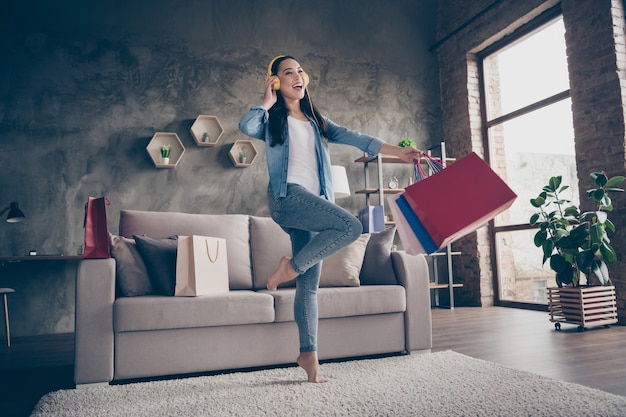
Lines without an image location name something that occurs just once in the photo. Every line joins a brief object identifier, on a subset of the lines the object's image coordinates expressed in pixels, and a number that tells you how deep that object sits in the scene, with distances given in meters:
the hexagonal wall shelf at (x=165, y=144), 4.83
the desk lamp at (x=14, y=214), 4.00
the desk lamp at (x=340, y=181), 4.59
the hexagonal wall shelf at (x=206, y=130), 5.00
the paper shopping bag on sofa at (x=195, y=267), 2.41
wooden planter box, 3.50
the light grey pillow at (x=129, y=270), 2.49
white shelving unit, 5.23
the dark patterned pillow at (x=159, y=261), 2.54
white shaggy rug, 1.71
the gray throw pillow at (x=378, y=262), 2.90
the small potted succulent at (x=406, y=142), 5.16
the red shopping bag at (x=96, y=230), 2.33
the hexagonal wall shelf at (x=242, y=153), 5.10
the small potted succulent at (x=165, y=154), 4.80
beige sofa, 2.27
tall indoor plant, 3.50
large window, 4.64
